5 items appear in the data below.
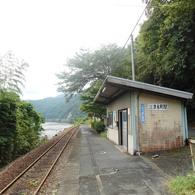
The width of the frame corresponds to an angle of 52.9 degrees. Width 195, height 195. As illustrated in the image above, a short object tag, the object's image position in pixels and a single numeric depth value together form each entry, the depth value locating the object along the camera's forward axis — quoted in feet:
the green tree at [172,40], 29.33
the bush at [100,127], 69.15
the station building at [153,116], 26.03
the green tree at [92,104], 65.96
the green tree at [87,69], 69.90
